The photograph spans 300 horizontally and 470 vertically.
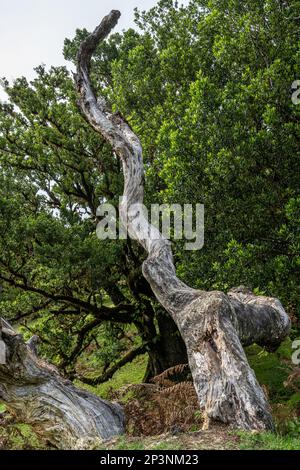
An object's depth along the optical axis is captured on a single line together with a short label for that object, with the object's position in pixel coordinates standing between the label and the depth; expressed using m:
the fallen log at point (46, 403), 6.52
